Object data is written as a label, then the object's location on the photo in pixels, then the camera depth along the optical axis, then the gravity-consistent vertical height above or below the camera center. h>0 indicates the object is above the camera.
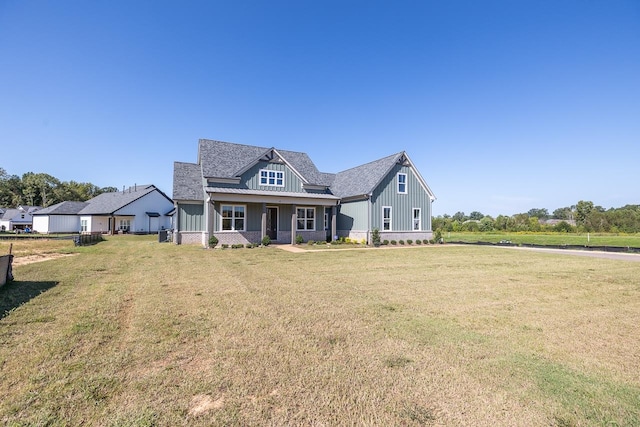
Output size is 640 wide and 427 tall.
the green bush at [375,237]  21.53 -0.89
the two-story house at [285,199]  20.41 +1.92
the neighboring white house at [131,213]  36.16 +1.37
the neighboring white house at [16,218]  47.42 +0.96
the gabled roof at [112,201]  36.41 +3.09
